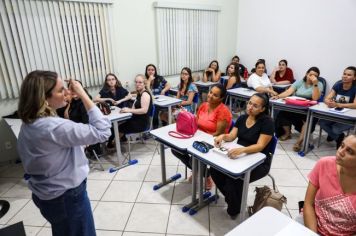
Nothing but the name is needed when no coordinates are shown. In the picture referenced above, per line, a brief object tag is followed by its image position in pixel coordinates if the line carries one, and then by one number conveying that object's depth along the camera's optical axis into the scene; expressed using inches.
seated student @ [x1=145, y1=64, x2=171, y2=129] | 189.2
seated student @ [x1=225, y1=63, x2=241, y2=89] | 205.0
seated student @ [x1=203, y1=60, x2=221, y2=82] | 227.3
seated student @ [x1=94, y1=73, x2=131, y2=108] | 155.2
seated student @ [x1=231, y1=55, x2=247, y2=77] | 241.3
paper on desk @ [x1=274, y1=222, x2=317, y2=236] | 45.8
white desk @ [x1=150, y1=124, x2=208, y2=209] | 90.5
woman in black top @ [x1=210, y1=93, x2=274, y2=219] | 84.0
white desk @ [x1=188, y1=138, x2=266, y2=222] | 72.7
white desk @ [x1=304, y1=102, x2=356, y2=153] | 120.6
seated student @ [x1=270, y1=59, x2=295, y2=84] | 204.8
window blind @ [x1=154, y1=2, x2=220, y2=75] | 198.0
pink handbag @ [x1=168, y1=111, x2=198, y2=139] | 96.8
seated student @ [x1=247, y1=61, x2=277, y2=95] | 184.5
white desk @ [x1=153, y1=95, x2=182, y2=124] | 155.6
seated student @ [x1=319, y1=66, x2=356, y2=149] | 133.4
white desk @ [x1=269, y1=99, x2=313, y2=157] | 139.6
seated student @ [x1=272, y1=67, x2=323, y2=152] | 149.9
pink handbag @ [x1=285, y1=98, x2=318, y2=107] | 138.6
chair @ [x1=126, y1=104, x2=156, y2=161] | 136.0
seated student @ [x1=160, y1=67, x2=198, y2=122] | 173.2
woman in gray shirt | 46.4
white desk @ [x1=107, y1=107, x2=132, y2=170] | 125.8
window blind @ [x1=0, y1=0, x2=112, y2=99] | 132.6
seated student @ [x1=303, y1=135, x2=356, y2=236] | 51.1
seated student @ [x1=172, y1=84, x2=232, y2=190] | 101.7
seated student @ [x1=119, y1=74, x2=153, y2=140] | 132.9
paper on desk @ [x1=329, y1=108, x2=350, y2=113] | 125.2
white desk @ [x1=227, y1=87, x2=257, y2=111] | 174.0
